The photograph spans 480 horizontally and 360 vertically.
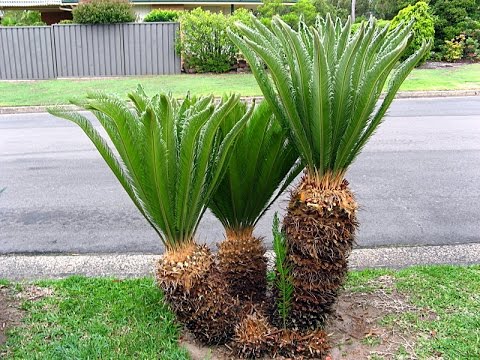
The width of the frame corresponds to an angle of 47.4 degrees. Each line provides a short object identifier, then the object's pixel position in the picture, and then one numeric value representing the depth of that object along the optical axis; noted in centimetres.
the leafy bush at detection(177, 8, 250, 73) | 1834
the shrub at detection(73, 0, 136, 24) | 1922
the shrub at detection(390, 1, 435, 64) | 1937
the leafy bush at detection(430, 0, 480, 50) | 2203
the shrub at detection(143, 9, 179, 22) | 1998
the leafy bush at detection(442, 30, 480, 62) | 2161
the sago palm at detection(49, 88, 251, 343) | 309
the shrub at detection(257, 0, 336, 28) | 1927
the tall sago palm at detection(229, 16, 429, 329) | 314
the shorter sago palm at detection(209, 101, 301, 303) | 360
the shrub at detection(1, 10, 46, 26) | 2147
